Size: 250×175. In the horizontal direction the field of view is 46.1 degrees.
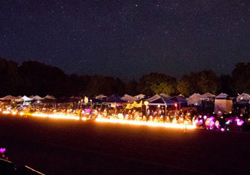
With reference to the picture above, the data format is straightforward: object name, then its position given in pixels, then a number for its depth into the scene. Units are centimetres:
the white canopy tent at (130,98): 4383
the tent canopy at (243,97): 4233
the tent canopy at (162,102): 2855
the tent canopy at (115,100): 3467
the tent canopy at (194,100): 5003
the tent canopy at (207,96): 5074
